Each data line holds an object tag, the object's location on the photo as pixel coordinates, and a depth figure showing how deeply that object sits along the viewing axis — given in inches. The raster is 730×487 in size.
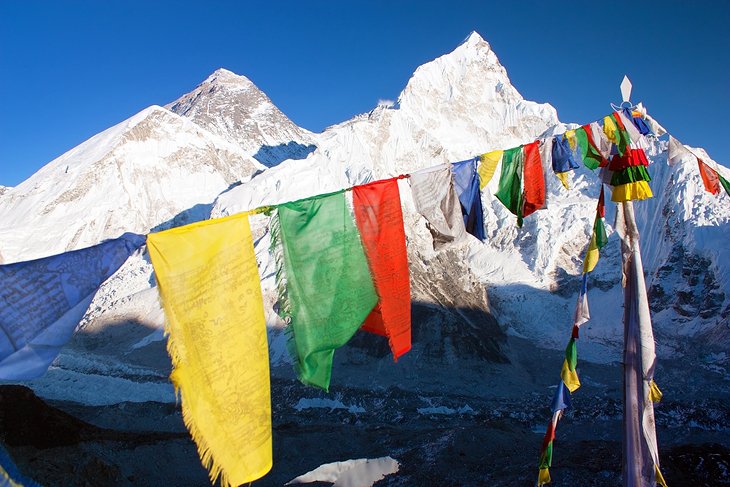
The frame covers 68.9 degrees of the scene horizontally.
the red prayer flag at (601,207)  264.1
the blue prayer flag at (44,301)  163.2
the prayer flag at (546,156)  283.7
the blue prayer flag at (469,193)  273.4
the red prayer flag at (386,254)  239.3
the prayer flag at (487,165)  276.7
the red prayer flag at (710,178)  289.3
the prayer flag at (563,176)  286.2
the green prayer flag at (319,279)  214.1
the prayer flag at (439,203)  265.2
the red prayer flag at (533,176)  281.4
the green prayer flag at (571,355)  258.7
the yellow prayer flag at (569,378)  254.7
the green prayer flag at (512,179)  283.7
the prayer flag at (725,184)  275.8
